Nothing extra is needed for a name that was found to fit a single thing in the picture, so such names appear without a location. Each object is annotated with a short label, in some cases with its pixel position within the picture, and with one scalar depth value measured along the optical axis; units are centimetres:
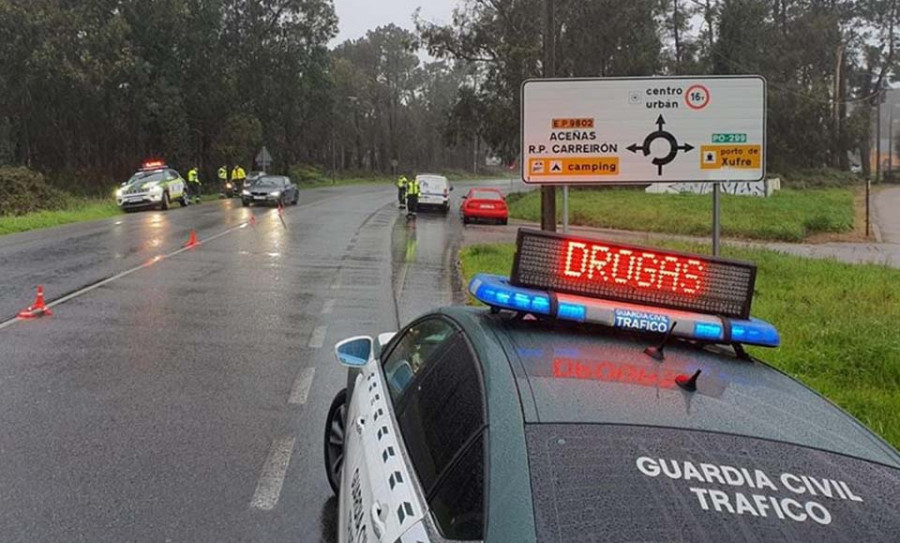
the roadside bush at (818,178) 5928
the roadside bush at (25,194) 3052
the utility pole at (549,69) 1546
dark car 3600
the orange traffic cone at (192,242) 1939
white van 3578
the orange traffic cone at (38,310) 1019
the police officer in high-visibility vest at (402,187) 3661
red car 3088
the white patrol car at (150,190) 3291
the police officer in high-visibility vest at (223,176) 4653
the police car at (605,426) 197
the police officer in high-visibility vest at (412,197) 3291
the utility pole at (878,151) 6919
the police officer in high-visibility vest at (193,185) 4198
